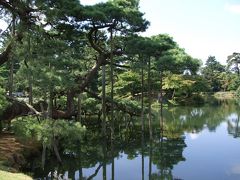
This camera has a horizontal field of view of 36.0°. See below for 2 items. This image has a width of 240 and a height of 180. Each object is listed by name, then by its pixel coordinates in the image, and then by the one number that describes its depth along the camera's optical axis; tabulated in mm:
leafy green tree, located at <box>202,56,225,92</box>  86688
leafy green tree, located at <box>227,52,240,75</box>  99188
